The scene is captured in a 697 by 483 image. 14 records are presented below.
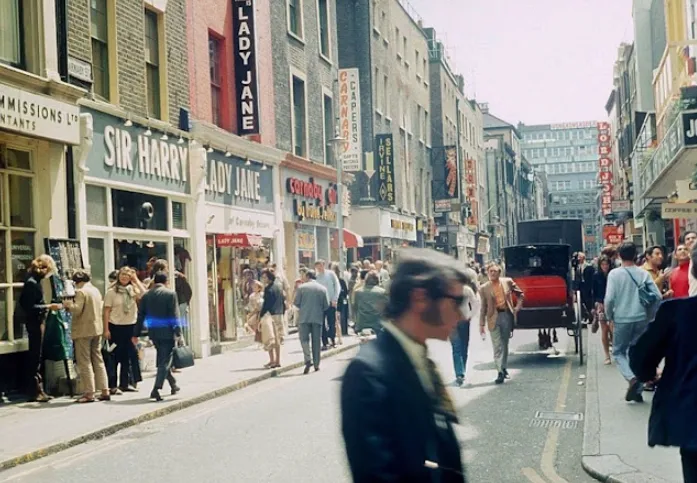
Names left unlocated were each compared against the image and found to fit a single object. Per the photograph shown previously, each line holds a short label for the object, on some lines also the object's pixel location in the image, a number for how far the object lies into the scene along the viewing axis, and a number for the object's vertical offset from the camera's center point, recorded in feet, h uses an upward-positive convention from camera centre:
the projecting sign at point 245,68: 67.97 +14.85
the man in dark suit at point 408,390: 8.49 -1.28
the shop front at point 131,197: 48.24 +4.32
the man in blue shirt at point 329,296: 64.59 -2.59
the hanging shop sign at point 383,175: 120.06 +11.49
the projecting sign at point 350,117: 98.68 +15.86
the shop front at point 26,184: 40.57 +4.29
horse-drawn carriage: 52.21 -2.19
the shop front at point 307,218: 82.53 +4.26
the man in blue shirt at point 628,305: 34.17 -2.19
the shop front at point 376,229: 120.06 +4.02
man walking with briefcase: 40.60 -2.50
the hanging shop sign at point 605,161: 236.43 +24.07
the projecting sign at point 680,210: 52.42 +2.12
